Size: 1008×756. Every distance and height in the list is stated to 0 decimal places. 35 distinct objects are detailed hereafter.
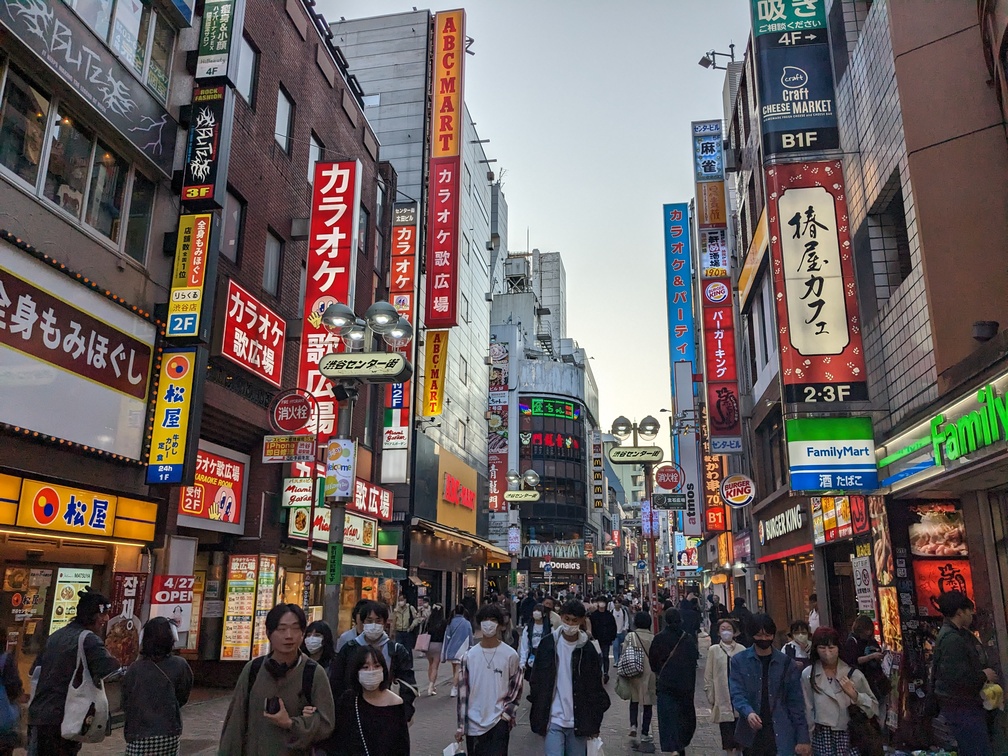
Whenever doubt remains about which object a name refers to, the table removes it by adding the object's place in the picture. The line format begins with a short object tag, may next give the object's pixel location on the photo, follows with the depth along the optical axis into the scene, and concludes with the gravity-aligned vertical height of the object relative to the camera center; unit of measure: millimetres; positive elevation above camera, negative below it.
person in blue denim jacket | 6633 -906
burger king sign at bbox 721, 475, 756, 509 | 22375 +2891
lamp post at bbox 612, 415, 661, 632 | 16578 +3414
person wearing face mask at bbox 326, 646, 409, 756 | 5367 -865
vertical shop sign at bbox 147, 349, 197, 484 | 12719 +2759
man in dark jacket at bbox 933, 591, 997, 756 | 7207 -755
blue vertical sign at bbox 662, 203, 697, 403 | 35438 +14131
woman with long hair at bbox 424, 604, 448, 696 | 16812 -1124
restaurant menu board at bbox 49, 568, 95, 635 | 11578 -82
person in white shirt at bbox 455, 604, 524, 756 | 6660 -884
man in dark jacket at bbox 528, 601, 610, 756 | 6914 -906
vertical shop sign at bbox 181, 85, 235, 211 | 13680 +7706
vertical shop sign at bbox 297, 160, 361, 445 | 17891 +7479
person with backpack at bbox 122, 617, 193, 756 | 5605 -759
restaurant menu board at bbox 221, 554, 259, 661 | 16109 -367
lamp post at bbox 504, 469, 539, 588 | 30812 +3827
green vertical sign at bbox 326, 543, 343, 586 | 10570 +290
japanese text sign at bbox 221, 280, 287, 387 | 15156 +5113
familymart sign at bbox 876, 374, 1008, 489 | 8648 +1976
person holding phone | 4387 -619
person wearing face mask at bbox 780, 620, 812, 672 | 8797 -560
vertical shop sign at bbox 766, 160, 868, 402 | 13148 +5255
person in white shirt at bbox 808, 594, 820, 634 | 14844 -408
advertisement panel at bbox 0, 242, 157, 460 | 10234 +3262
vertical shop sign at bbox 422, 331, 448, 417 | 30359 +8150
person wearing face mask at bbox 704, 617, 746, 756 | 8406 -983
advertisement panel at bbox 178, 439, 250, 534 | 14992 +1909
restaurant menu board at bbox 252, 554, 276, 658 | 16484 -160
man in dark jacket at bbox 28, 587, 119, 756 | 6207 -681
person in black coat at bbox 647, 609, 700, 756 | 9047 -1197
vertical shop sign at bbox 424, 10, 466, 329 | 25672 +13504
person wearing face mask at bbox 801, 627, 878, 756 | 6602 -849
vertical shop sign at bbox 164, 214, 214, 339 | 13258 +5324
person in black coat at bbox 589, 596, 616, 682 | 15930 -664
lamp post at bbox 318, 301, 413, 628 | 10836 +3183
